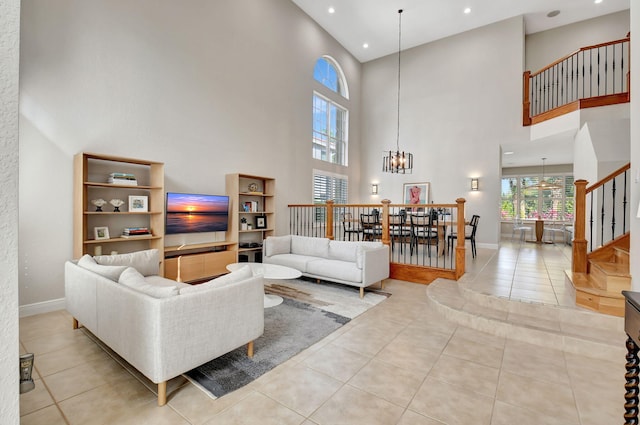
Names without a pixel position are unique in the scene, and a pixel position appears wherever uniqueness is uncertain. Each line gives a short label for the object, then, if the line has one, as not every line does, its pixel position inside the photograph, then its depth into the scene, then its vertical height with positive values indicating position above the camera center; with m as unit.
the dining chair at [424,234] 5.35 -0.48
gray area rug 2.23 -1.31
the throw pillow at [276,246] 5.30 -0.67
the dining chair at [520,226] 9.64 -0.50
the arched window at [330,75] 8.26 +4.06
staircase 3.04 -0.79
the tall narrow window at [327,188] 8.08 +0.65
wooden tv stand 4.57 -0.86
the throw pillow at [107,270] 2.54 -0.56
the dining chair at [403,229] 5.81 -0.45
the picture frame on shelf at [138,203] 4.24 +0.08
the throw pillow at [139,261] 3.23 -0.62
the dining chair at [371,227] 5.98 -0.42
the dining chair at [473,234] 6.23 -0.49
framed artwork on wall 8.47 +0.54
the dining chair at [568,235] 8.30 -0.67
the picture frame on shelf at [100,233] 3.90 -0.33
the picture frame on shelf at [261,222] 6.16 -0.27
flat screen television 4.59 -0.07
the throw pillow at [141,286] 2.02 -0.57
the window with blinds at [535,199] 9.94 +0.45
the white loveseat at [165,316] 1.92 -0.81
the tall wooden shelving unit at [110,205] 3.70 +0.07
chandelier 6.62 +1.25
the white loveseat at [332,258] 4.24 -0.82
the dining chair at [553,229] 8.59 -0.51
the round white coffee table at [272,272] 3.67 -0.83
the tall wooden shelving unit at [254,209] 5.59 +0.06
